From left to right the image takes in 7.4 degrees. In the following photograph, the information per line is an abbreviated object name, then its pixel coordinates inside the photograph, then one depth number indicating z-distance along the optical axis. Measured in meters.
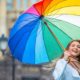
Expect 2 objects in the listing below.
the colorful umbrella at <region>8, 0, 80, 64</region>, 7.23
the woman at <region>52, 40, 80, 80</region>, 5.91
